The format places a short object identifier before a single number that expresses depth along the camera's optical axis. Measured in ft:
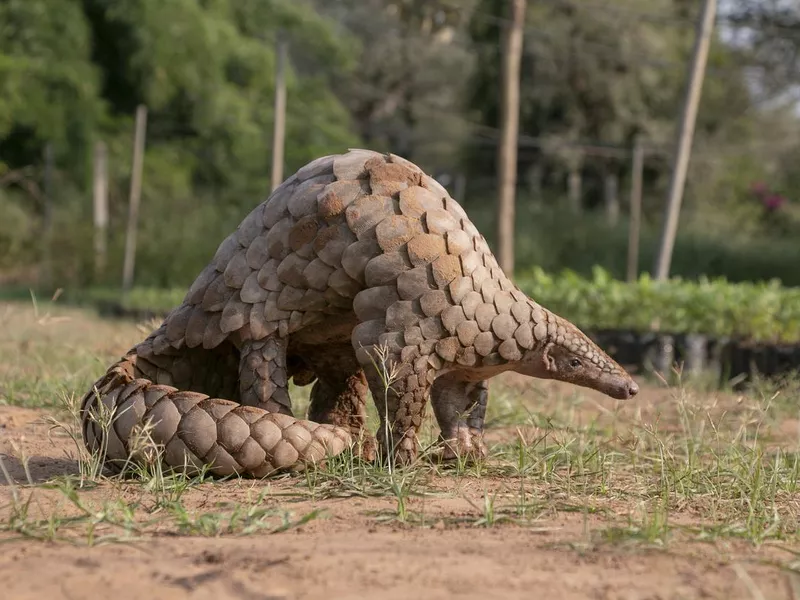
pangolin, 11.39
